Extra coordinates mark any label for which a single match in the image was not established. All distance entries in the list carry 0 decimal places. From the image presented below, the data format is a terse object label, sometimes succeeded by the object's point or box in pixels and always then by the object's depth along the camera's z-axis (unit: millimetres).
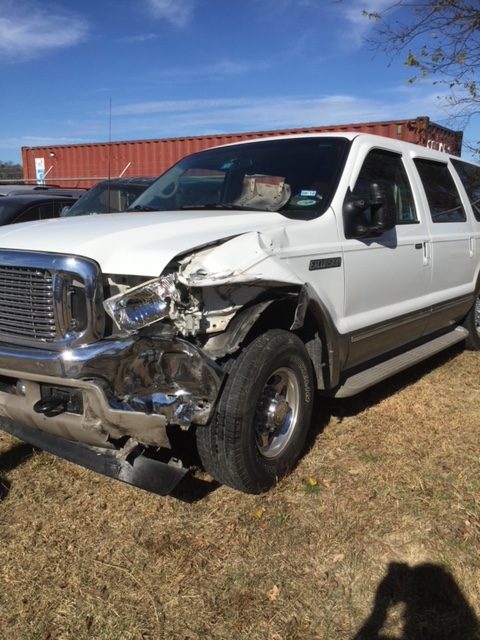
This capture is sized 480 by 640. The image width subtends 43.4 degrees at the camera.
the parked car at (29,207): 7227
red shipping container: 13109
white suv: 2805
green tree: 8945
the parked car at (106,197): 6934
